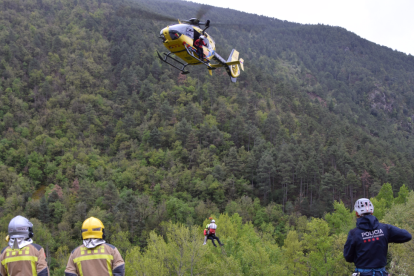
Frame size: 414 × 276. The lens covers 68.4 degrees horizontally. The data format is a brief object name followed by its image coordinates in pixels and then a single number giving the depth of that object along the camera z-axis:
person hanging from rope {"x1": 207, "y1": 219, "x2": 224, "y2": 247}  17.30
